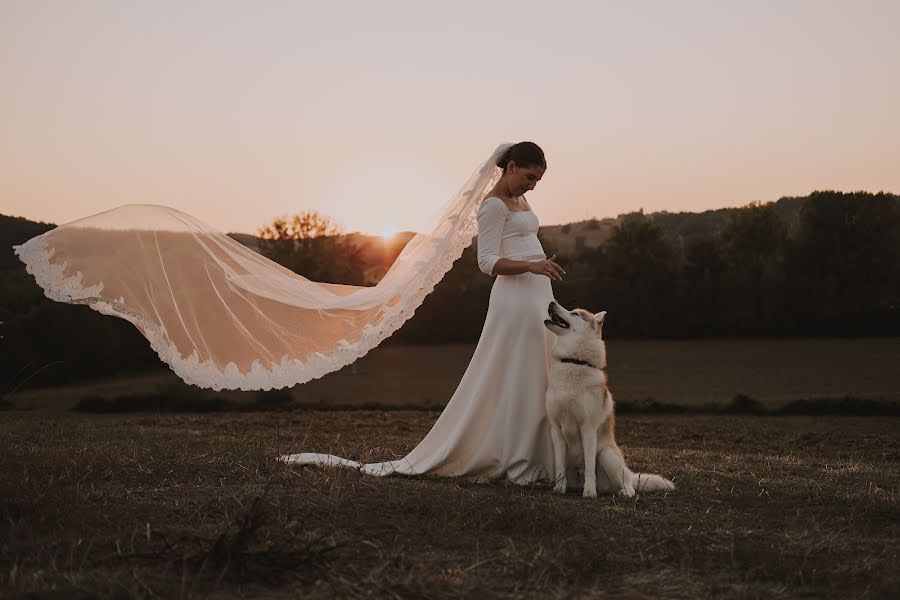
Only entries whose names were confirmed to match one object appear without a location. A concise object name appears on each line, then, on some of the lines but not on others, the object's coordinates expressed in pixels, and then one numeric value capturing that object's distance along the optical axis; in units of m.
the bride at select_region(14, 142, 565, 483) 7.90
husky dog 7.19
